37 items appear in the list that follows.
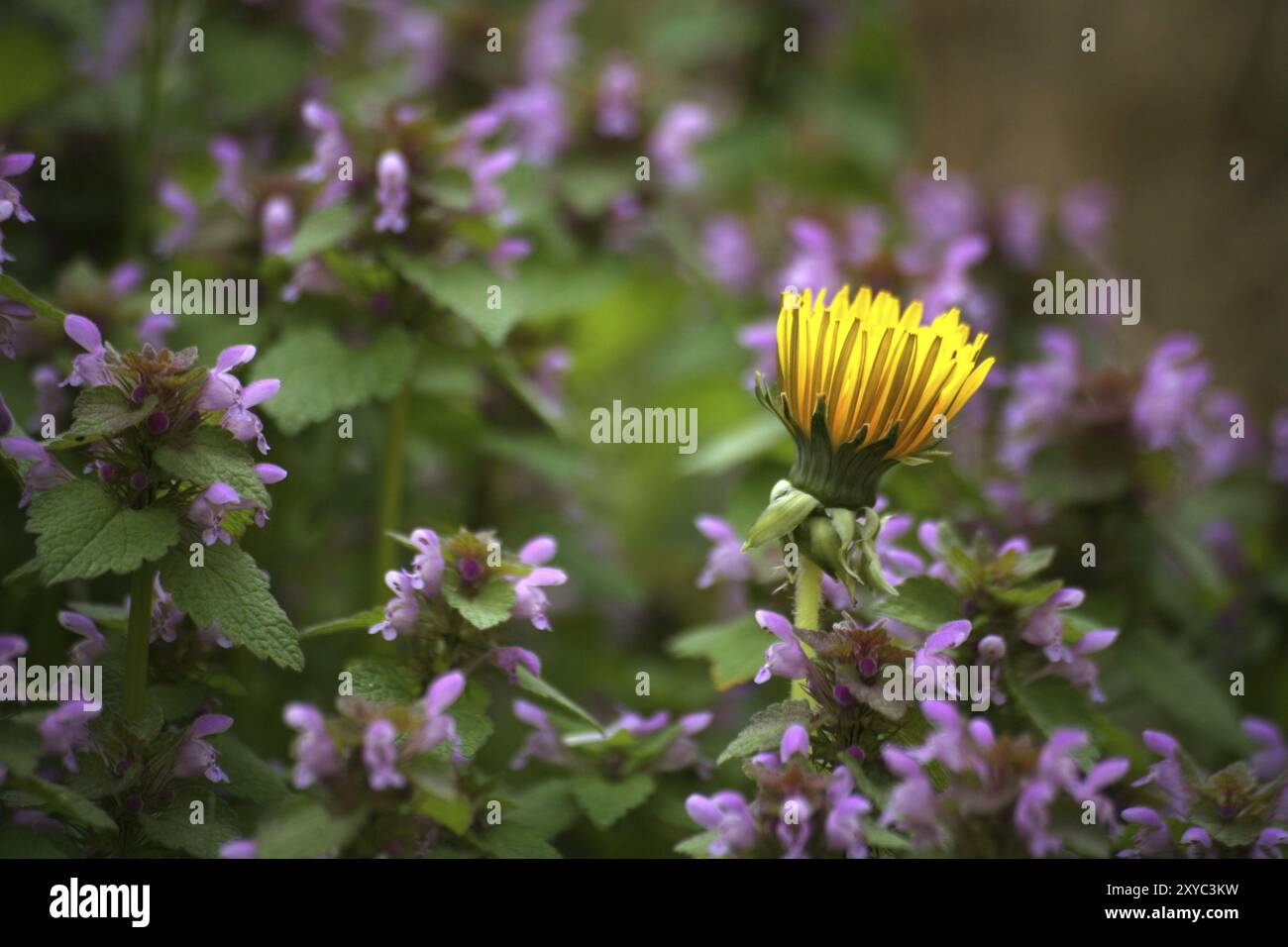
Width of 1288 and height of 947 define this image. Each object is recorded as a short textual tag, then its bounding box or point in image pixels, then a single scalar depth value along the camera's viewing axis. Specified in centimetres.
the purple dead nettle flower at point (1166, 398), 48
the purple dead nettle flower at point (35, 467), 42
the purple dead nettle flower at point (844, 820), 40
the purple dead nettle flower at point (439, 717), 40
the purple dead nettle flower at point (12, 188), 42
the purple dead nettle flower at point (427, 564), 42
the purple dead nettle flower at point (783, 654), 42
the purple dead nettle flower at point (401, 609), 42
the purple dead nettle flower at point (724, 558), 45
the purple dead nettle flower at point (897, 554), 44
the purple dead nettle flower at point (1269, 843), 42
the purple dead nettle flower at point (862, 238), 52
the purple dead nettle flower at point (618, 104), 53
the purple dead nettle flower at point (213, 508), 41
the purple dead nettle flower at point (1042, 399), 49
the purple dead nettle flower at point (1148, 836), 42
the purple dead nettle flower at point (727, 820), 40
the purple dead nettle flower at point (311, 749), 39
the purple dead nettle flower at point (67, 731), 40
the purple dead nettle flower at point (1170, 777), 42
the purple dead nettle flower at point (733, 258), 59
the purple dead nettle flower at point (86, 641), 43
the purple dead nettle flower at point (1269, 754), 45
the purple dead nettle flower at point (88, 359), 42
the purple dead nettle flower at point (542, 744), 44
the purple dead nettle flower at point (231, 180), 48
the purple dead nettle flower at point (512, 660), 42
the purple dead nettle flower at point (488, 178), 47
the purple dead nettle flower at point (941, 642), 41
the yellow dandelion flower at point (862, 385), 41
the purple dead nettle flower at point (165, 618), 43
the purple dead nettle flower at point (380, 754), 39
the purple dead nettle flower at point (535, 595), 42
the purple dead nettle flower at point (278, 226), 47
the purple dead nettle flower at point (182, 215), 48
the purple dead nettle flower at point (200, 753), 42
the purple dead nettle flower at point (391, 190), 46
